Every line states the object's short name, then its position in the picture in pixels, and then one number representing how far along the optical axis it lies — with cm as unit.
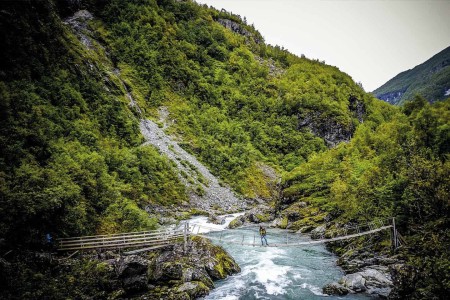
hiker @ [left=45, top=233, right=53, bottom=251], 1681
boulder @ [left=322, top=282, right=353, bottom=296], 1579
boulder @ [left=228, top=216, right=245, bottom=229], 3784
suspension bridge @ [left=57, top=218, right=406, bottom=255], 1802
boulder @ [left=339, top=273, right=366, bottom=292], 1574
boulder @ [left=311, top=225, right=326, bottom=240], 2764
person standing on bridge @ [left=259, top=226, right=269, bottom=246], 2189
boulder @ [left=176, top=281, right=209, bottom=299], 1584
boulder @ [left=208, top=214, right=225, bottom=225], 3942
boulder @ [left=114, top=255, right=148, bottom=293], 1602
